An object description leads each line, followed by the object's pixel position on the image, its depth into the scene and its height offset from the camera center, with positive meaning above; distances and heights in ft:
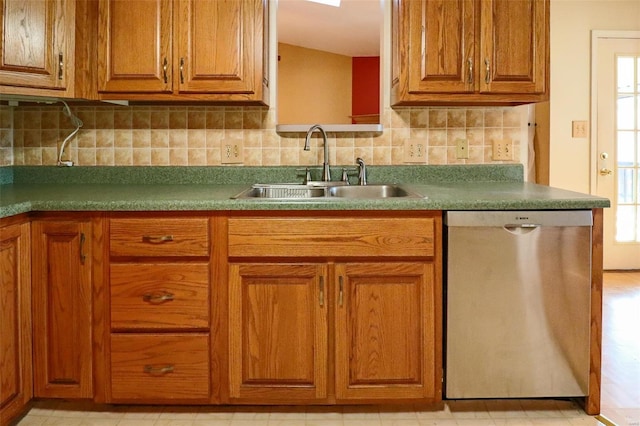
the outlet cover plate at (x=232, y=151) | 8.62 +0.56
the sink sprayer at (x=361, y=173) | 8.38 +0.23
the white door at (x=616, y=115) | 14.57 +1.91
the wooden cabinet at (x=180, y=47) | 7.43 +1.87
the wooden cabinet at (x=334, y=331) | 6.44 -1.65
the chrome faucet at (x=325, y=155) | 8.24 +0.49
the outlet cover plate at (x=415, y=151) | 8.68 +0.57
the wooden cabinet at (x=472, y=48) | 7.53 +1.89
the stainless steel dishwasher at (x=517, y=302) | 6.38 -1.31
